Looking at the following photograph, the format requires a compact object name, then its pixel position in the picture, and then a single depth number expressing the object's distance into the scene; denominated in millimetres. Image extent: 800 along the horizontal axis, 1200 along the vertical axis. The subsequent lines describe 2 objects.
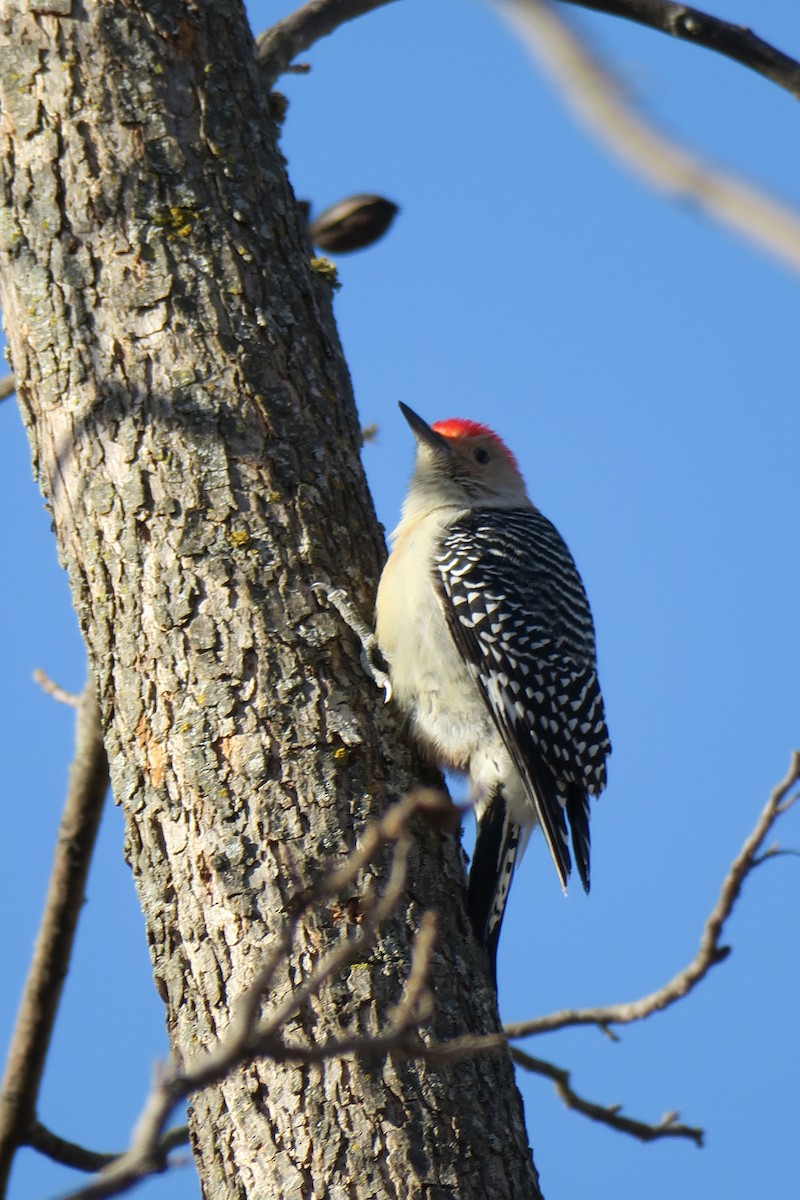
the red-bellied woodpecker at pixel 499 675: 9523
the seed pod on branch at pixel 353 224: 11992
